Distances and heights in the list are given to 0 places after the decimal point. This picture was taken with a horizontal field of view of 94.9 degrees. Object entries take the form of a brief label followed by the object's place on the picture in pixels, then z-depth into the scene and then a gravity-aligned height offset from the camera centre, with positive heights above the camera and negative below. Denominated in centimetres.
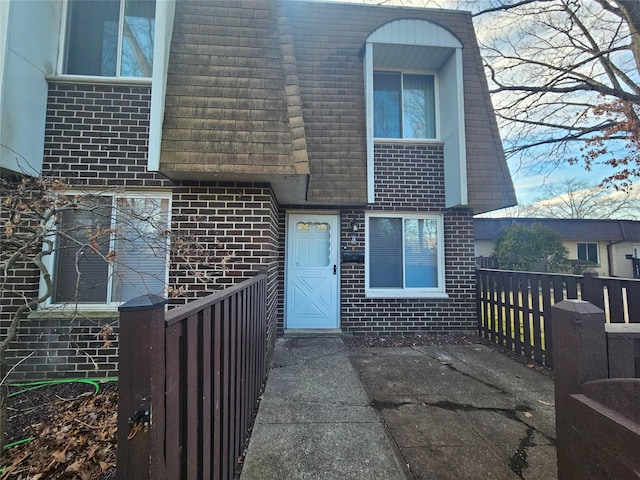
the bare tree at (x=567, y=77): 850 +614
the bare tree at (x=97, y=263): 368 -4
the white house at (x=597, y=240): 1778 +140
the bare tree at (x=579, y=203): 2311 +508
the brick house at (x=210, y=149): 354 +152
